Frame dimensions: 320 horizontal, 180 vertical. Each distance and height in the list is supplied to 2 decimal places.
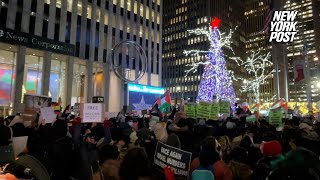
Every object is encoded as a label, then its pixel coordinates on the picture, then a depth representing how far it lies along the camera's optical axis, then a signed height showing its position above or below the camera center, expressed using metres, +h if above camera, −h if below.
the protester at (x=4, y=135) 4.57 -0.75
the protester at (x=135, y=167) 2.48 -0.75
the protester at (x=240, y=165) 3.63 -1.05
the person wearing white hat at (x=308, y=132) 5.55 -0.80
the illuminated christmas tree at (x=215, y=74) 20.70 +3.04
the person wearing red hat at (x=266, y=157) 3.36 -0.88
